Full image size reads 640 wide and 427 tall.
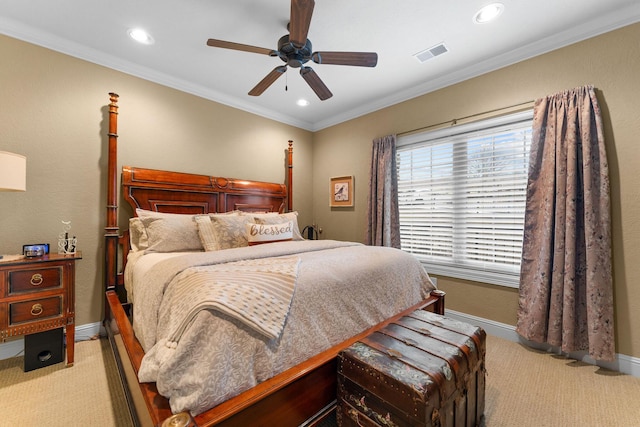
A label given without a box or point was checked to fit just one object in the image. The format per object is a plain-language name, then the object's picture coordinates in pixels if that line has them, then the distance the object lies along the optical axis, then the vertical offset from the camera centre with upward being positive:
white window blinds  2.61 +0.20
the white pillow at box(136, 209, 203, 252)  2.44 -0.17
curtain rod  2.54 +1.04
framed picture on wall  4.01 +0.34
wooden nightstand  1.86 -0.61
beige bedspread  1.03 -0.54
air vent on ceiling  2.50 +1.56
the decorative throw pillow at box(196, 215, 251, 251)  2.58 -0.19
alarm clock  2.05 -0.29
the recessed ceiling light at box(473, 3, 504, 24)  1.99 +1.55
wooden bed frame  1.07 -0.74
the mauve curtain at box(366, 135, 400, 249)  3.41 +0.20
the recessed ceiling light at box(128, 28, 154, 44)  2.30 +1.56
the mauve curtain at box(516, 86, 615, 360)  2.04 -0.13
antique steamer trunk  1.14 -0.75
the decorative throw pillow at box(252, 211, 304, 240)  2.92 -0.06
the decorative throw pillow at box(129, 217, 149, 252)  2.52 -0.21
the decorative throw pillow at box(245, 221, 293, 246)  2.59 -0.19
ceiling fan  1.75 +1.18
